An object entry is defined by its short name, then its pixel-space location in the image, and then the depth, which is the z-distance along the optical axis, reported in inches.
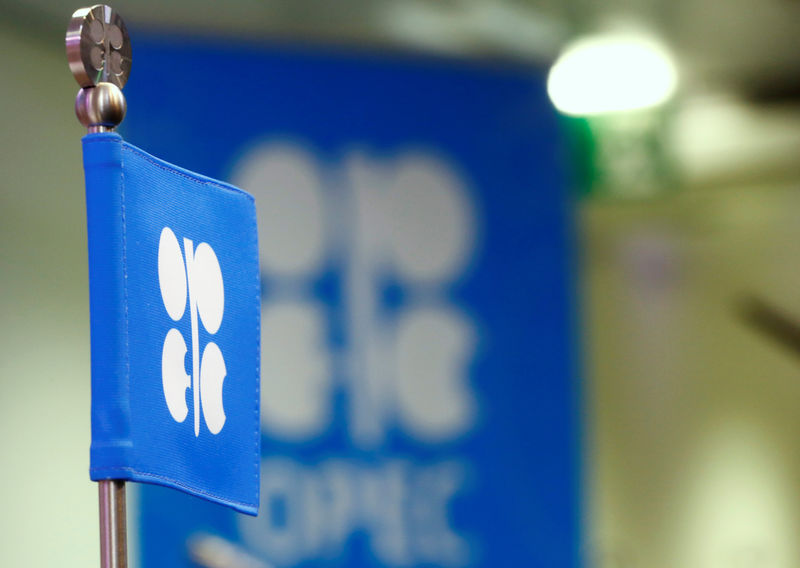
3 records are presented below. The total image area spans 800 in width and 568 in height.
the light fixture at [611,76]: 217.8
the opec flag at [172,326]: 76.4
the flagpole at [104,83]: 76.0
